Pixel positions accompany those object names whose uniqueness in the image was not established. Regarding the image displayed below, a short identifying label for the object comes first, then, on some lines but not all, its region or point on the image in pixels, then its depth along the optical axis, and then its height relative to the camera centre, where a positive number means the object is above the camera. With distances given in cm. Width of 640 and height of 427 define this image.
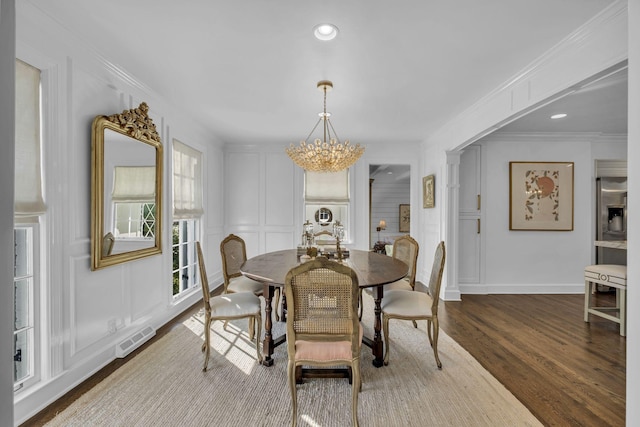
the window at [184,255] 405 -59
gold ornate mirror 241 +21
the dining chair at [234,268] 312 -60
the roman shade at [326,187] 556 +43
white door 477 -11
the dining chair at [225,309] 247 -78
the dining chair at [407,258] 326 -51
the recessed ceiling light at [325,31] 204 +120
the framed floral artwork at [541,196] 467 +22
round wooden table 235 -51
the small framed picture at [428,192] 487 +31
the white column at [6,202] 40 +1
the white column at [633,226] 125 -6
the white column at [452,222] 445 -16
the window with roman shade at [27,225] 185 -9
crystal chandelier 332 +60
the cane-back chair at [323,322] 179 -66
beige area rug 192 -127
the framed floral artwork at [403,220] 901 -26
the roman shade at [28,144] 183 +40
